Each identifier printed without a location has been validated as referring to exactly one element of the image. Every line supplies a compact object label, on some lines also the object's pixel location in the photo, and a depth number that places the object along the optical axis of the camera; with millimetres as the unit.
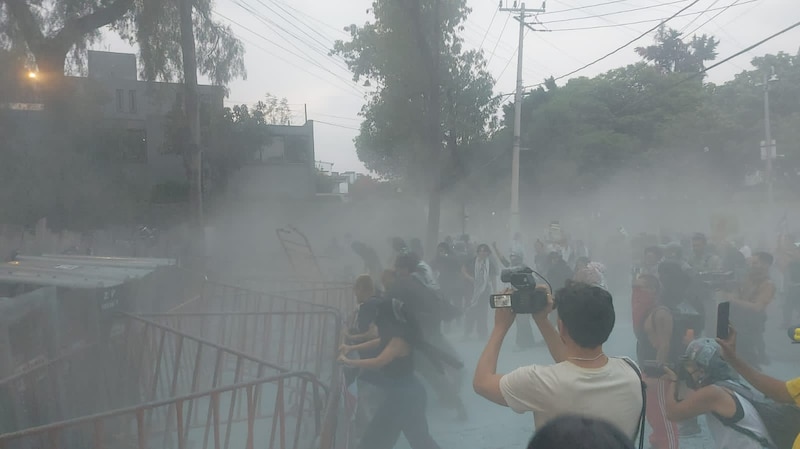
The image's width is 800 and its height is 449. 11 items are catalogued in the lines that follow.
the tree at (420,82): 17016
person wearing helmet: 3287
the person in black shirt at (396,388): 4805
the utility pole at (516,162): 22172
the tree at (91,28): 14750
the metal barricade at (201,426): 3639
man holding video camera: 2566
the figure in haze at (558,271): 9211
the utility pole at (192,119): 15562
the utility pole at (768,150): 25102
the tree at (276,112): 40625
